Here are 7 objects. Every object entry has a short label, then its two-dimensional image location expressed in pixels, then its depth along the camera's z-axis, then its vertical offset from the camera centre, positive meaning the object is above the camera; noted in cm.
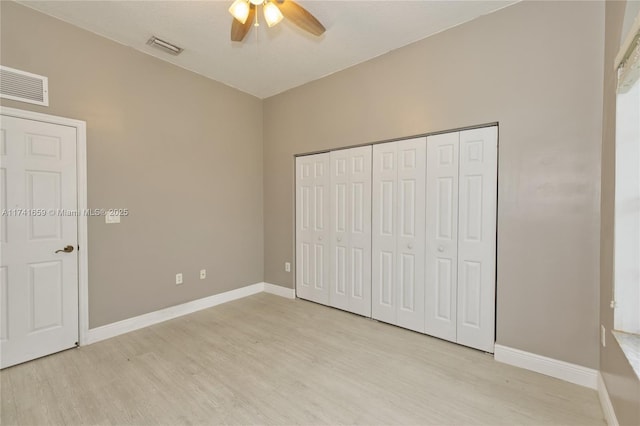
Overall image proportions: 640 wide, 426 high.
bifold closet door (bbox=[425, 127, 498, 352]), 255 -25
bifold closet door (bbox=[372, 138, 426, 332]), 297 -25
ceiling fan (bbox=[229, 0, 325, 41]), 194 +139
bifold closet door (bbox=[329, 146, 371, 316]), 339 -27
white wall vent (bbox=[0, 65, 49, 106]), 233 +102
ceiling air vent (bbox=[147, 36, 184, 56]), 290 +171
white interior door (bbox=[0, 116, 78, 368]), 236 -29
